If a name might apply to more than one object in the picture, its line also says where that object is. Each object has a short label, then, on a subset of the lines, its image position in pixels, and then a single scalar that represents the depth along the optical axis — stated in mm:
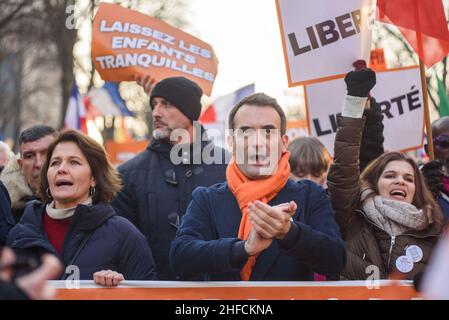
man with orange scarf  3449
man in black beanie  4930
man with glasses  5164
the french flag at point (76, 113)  10812
